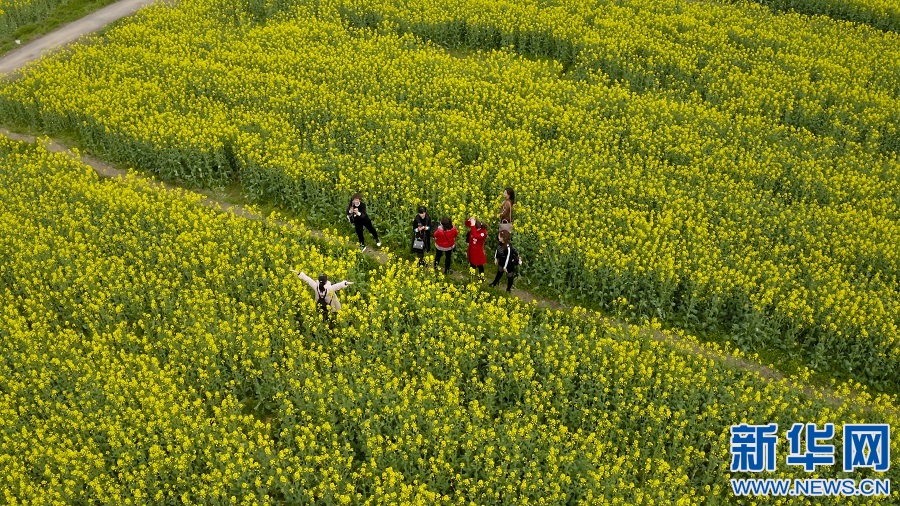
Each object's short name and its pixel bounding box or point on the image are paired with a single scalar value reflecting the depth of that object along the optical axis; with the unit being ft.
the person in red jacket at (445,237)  44.24
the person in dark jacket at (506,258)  43.29
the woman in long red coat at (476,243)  44.37
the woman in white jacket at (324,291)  41.04
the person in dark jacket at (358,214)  47.91
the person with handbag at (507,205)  47.39
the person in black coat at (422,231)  45.98
